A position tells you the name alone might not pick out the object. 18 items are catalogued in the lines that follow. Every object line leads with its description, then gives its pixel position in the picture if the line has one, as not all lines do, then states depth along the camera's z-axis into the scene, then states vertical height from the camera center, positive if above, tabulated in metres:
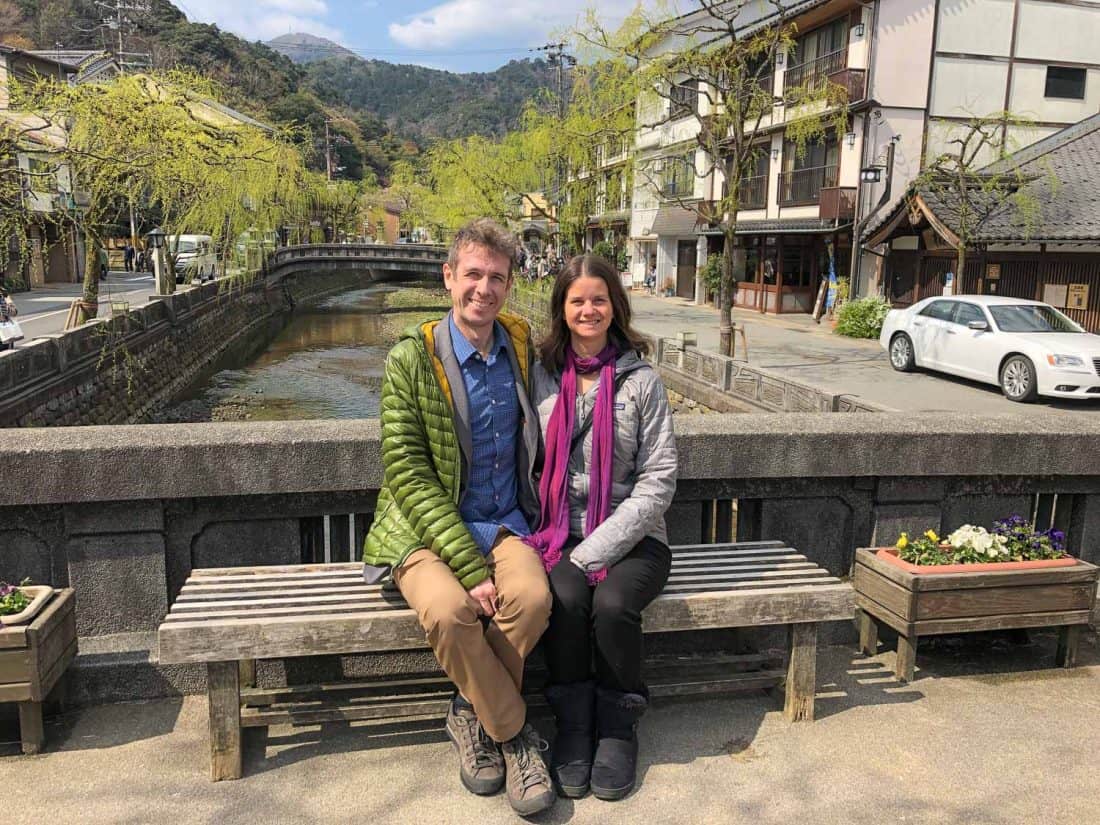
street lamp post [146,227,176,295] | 23.83 -0.60
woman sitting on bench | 3.21 -0.95
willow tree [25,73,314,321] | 13.91 +1.89
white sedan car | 14.07 -1.26
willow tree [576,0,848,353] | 16.95 +3.72
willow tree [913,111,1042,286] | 20.55 +1.85
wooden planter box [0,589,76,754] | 3.06 -1.42
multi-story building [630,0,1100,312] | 26.33 +5.57
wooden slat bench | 3.09 -1.28
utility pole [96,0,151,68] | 68.45 +20.39
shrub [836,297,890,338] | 24.16 -1.34
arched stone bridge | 49.59 -0.12
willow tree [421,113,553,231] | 38.47 +3.67
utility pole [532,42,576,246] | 36.39 +5.61
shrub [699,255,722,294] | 32.59 -0.34
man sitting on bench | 3.06 -0.92
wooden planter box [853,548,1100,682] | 3.80 -1.40
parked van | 35.84 -0.51
